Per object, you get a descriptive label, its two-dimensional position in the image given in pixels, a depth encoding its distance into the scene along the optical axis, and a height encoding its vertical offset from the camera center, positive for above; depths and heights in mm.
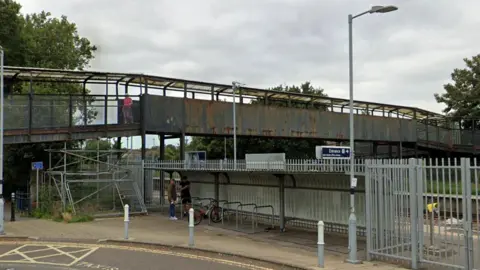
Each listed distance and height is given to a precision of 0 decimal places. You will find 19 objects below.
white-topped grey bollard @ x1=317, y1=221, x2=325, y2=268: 10661 -2059
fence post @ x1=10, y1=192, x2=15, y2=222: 20884 -2374
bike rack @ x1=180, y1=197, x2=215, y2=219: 21631 -2109
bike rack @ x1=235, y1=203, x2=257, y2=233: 17967 -2111
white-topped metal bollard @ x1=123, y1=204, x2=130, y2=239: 15278 -2157
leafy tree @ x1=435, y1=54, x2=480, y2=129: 47719 +5882
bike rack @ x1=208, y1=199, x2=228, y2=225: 20019 -2154
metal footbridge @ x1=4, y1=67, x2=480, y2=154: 23469 +2525
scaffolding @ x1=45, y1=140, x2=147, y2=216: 22125 -1516
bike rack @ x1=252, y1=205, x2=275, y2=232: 18316 -2051
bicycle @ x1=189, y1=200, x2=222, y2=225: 20212 -2465
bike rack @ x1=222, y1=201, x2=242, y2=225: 20319 -2124
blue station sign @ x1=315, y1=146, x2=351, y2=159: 14891 +71
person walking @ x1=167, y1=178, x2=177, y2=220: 21516 -1931
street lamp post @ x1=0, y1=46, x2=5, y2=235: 16766 -736
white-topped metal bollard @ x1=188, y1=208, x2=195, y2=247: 13710 -2220
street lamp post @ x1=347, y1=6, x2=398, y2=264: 11469 +29
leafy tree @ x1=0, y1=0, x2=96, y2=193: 29125 +8989
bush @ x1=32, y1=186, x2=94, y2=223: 20608 -2437
